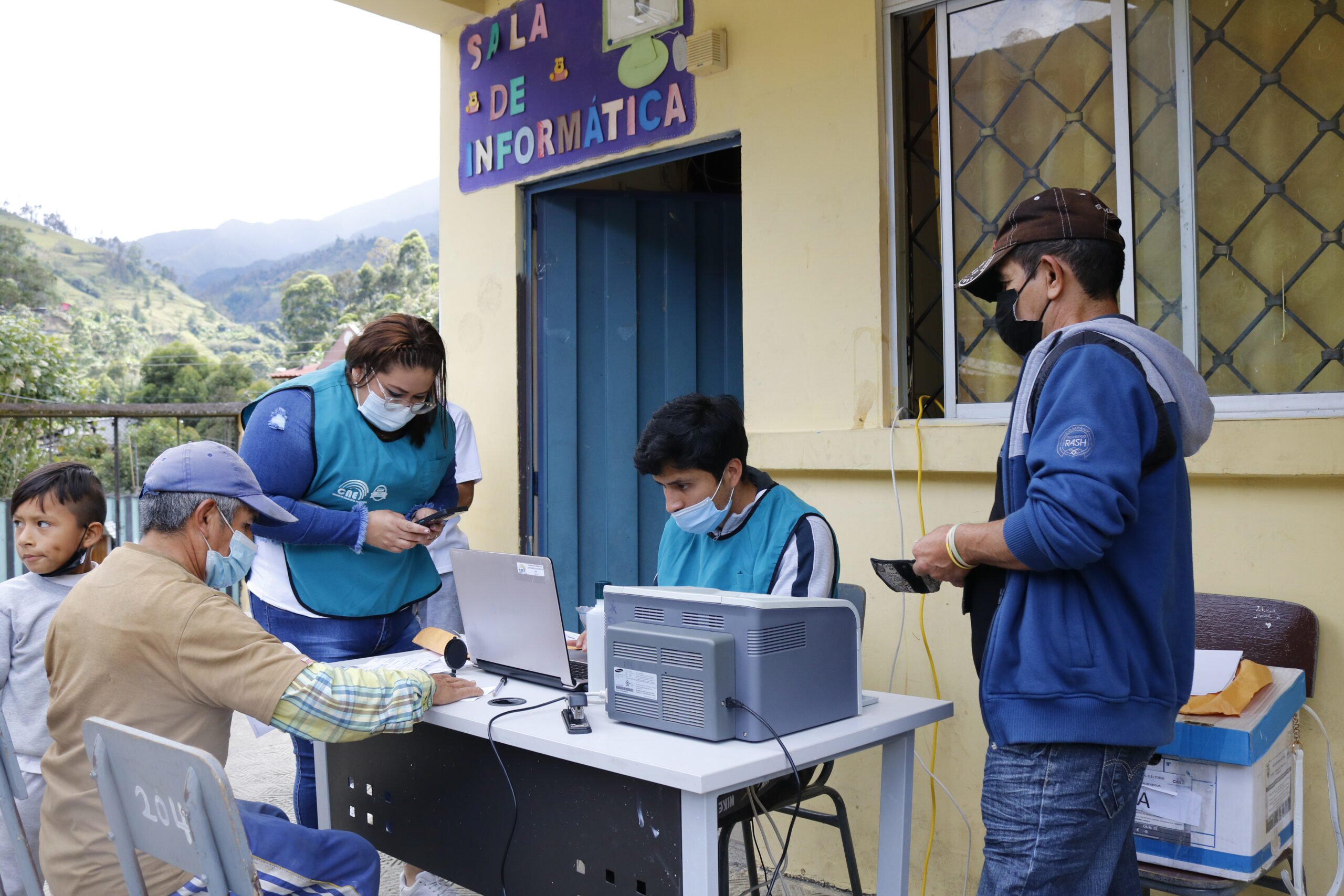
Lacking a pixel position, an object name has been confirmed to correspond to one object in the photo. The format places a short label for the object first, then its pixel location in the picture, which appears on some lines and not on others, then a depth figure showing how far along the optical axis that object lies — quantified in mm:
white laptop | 2232
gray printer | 1829
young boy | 2475
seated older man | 1839
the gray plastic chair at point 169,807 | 1510
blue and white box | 1990
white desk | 1737
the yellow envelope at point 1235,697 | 2035
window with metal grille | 2553
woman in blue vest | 2668
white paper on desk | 2592
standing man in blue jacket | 1589
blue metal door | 4348
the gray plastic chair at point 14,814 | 2010
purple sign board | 3711
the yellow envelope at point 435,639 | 2686
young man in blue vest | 2414
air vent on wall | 3488
